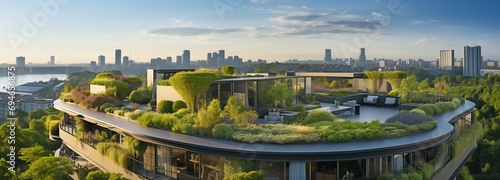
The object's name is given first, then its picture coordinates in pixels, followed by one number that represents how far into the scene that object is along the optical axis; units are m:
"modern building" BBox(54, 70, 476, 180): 9.82
